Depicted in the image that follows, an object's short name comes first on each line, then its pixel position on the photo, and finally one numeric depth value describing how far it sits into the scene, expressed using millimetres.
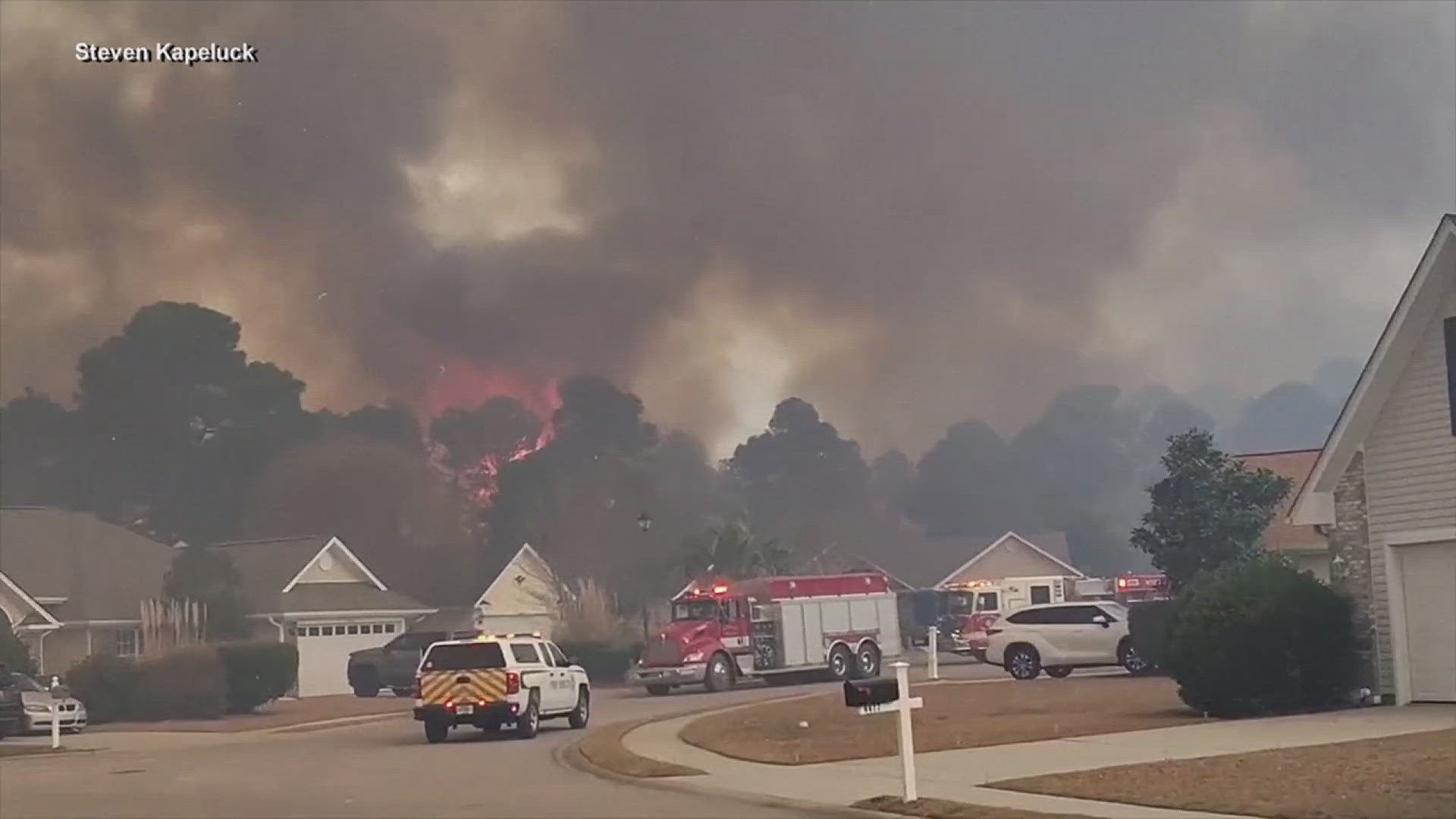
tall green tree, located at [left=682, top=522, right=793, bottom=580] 68000
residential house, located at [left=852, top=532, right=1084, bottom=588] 80812
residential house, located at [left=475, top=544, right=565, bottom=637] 63719
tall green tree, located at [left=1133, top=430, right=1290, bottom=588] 40219
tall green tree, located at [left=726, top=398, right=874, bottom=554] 124812
